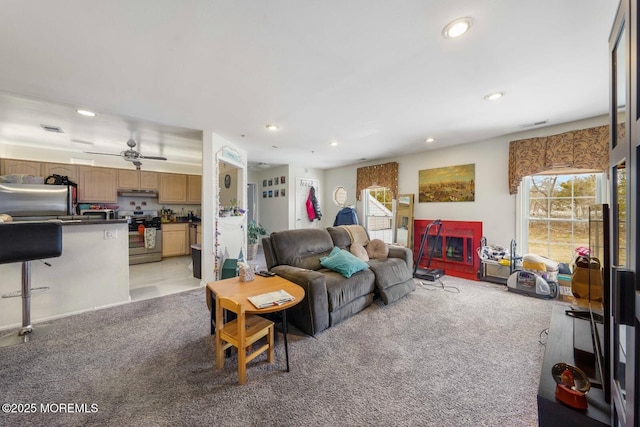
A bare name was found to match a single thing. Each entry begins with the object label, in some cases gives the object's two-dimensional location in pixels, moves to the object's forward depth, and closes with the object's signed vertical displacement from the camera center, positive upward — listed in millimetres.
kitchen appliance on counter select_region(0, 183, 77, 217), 3199 +218
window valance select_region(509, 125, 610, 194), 2934 +815
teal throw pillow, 2648 -605
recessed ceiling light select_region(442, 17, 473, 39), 1486 +1230
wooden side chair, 1579 -879
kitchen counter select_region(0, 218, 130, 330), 2410 -709
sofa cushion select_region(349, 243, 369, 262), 3297 -567
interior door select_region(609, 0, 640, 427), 716 -32
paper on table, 1631 -636
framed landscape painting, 4180 +541
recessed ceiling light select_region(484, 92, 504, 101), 2432 +1247
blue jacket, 5789 -113
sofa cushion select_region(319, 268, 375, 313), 2363 -819
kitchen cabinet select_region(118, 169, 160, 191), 5212 +795
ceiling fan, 3466 +879
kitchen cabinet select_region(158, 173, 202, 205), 5715 +645
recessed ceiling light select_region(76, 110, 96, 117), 2842 +1276
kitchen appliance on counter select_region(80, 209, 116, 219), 4734 +26
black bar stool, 1974 -302
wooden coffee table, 1626 -629
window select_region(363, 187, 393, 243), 5574 +8
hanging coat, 6582 +194
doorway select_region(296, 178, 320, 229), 6430 +363
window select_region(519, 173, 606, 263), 3211 +0
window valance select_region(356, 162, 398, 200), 5223 +852
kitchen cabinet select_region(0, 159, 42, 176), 4117 +871
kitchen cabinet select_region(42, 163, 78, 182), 4410 +873
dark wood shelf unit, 985 -863
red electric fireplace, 4074 -672
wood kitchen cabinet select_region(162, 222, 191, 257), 5508 -631
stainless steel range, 5020 -549
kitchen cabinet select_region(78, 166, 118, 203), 4793 +639
